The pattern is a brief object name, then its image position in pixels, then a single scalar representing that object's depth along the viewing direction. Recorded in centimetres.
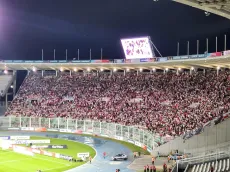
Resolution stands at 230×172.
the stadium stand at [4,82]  7912
